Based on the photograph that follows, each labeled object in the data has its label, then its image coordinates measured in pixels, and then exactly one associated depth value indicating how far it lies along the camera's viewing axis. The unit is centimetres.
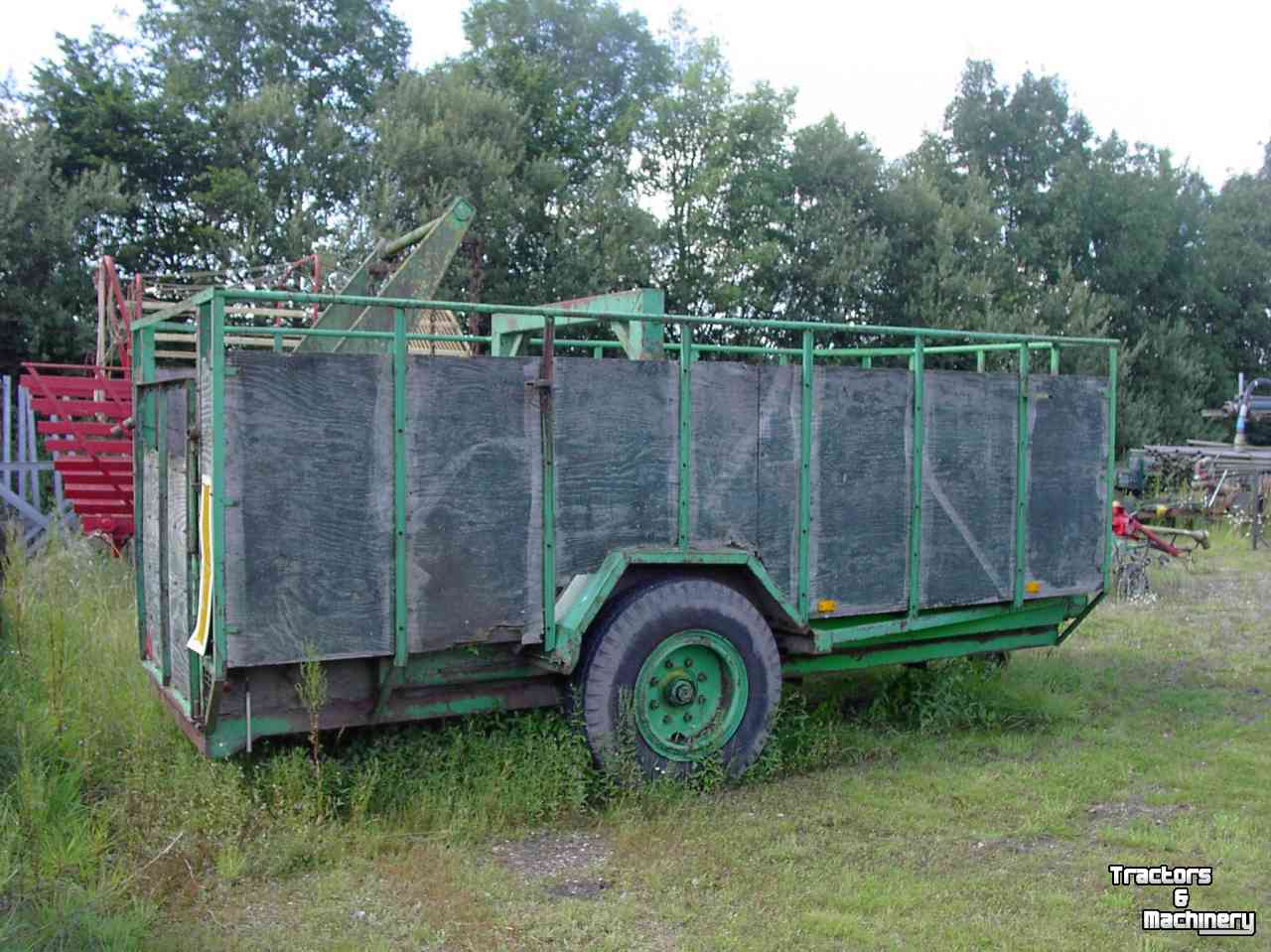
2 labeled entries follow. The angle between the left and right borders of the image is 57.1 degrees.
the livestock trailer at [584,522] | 495
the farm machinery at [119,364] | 723
